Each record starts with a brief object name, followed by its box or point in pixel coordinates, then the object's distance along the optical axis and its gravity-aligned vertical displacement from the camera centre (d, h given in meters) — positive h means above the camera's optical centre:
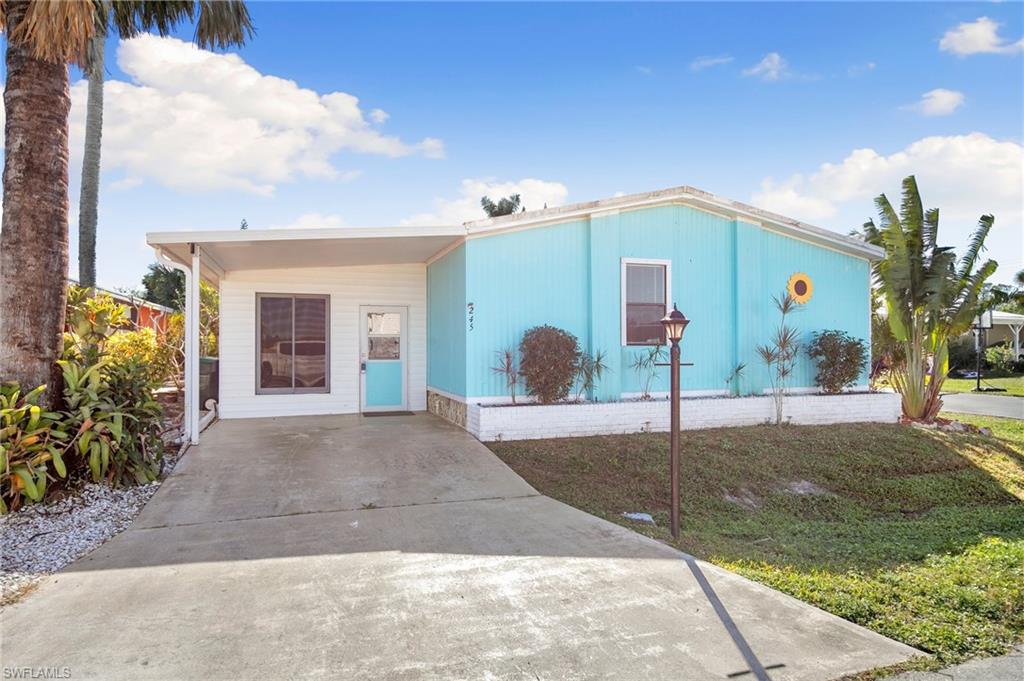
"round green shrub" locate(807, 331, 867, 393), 10.65 -0.25
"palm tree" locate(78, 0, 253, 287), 7.87 +4.40
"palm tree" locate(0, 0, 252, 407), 5.84 +1.62
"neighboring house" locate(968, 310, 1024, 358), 25.75 +0.57
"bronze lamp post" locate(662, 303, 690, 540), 5.41 -0.17
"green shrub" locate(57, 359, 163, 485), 5.89 -0.75
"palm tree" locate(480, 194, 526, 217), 29.12 +6.86
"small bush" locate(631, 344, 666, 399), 9.77 -0.32
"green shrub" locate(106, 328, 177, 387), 11.04 -0.03
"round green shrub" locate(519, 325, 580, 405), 8.80 -0.25
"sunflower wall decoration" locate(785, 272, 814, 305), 10.84 +1.03
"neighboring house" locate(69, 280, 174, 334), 13.03 +1.24
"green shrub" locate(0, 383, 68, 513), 5.28 -0.94
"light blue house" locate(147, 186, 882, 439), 9.02 +0.88
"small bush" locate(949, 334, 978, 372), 26.38 -0.59
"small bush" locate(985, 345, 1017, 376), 25.23 -0.69
